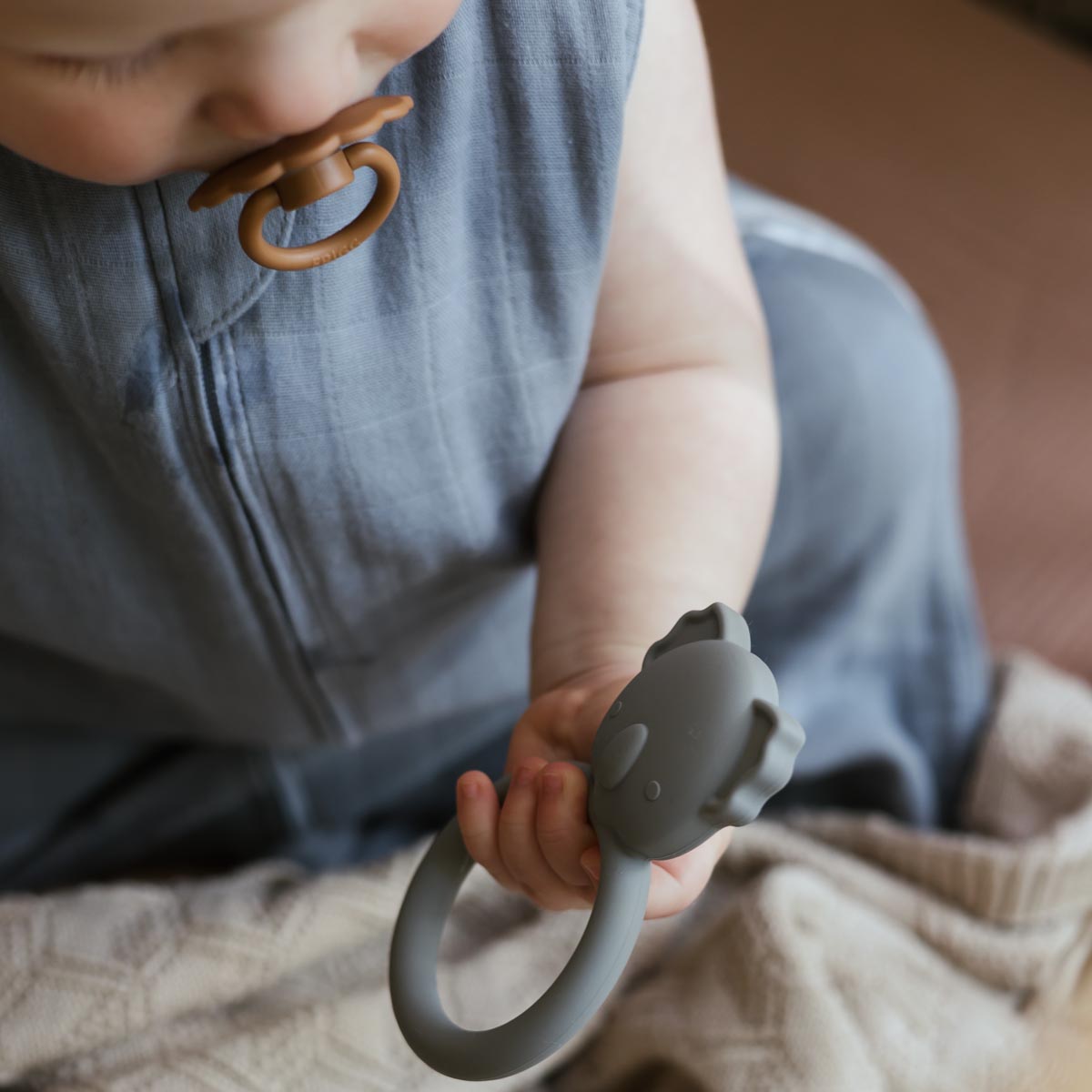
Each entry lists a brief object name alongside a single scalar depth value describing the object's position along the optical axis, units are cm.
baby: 31
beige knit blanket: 43
